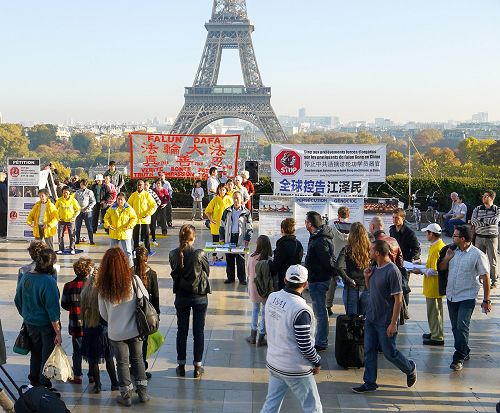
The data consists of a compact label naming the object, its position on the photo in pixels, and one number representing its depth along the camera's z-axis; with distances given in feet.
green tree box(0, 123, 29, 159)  274.16
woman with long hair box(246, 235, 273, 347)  26.30
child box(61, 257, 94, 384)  22.47
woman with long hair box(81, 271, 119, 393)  21.91
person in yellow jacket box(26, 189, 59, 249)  42.70
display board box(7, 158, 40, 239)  51.49
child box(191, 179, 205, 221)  61.07
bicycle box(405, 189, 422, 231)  62.28
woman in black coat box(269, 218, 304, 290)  25.91
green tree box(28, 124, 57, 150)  369.50
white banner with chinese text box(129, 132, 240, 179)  62.49
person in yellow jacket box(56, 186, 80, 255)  45.21
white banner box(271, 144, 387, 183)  43.09
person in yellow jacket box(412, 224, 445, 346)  27.50
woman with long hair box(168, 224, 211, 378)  23.58
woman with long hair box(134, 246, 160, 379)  22.24
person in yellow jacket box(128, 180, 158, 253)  44.04
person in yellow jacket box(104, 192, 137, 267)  39.37
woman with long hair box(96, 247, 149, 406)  20.48
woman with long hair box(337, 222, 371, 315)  25.55
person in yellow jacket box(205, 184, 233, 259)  42.14
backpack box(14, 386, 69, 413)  16.30
